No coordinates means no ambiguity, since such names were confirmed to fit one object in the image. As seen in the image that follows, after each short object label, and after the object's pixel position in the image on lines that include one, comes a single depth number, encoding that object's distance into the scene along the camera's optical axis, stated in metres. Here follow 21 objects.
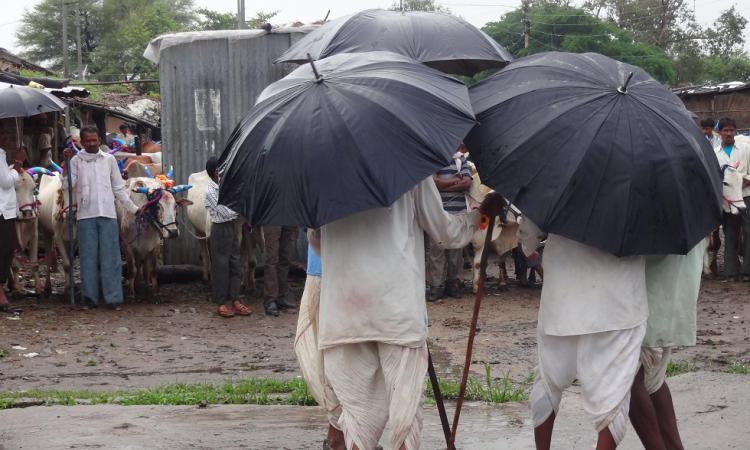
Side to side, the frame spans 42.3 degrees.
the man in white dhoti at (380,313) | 4.36
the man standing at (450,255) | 11.26
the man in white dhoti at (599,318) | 4.44
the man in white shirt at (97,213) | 11.33
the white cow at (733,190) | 12.70
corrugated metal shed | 13.59
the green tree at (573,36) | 39.88
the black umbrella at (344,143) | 4.14
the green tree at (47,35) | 54.41
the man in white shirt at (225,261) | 11.27
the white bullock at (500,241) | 12.44
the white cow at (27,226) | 11.82
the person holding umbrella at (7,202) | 10.83
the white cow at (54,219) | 12.04
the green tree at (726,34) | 48.31
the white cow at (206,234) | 12.62
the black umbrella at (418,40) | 5.99
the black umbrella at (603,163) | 4.23
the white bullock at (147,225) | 11.76
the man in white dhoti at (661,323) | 4.68
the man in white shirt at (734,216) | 13.04
